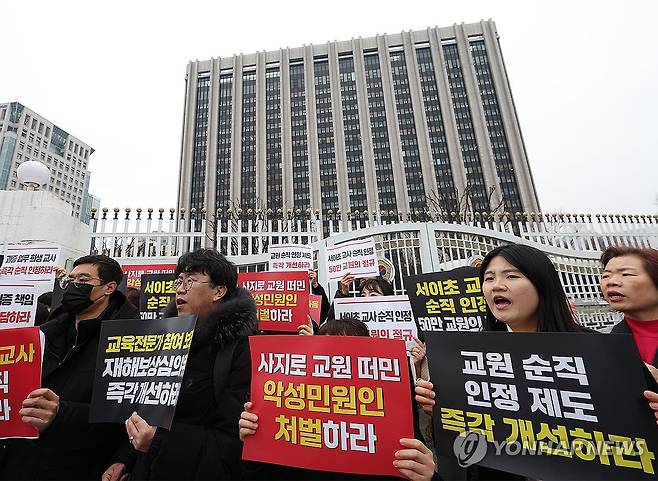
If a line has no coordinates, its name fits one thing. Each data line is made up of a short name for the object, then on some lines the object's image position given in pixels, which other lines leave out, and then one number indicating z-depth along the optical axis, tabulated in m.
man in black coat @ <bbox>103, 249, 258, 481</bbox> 1.61
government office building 54.44
